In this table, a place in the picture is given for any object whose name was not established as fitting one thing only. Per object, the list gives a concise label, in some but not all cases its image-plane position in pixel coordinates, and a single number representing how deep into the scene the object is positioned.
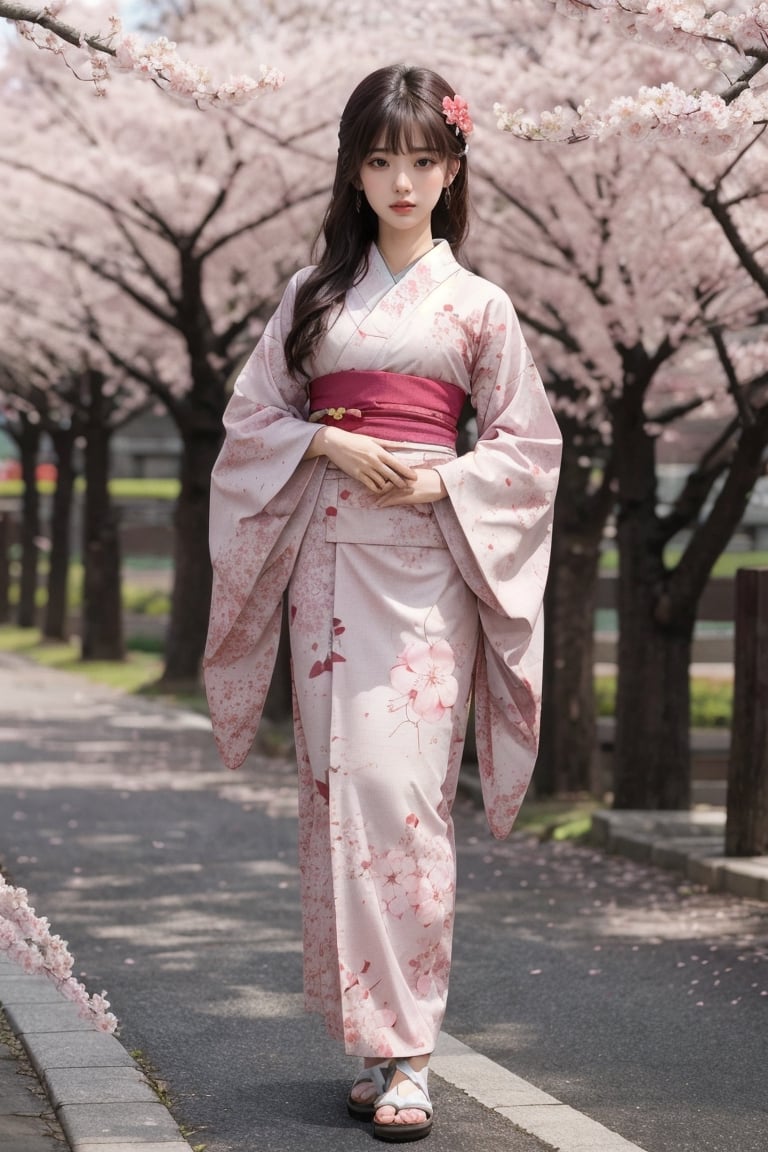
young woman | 3.66
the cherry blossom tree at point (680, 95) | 3.99
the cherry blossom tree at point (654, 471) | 8.46
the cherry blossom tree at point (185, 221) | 13.51
